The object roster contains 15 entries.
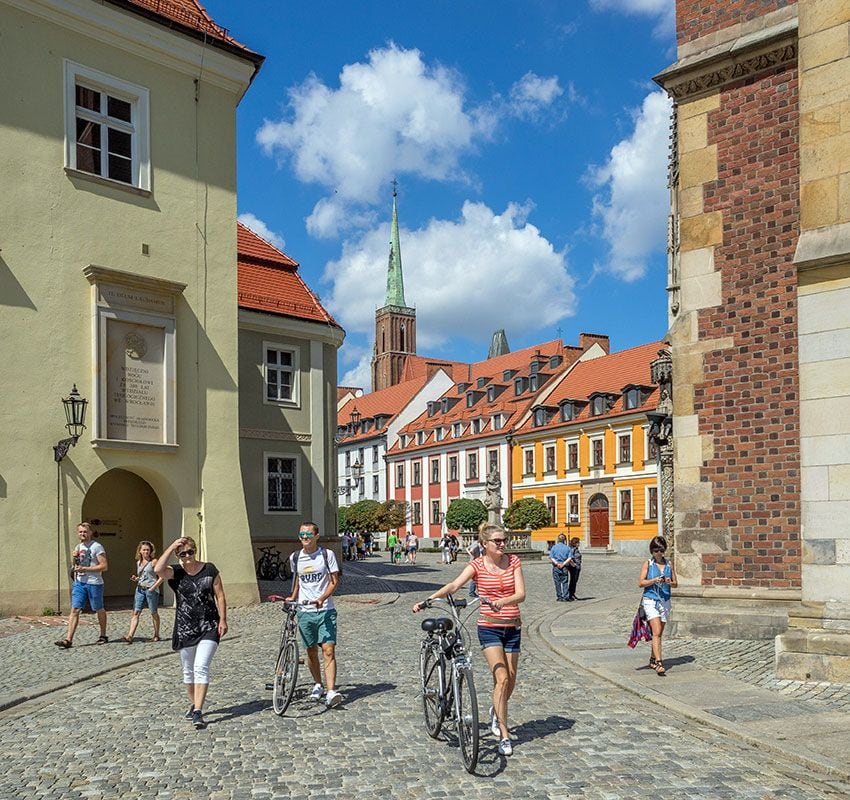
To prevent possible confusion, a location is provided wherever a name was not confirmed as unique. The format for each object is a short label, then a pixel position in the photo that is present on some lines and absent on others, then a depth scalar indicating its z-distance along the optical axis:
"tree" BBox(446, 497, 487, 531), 61.88
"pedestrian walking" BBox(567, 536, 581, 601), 23.14
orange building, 56.69
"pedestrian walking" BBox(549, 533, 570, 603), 23.00
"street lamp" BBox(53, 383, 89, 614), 17.44
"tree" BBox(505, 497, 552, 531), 59.50
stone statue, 49.67
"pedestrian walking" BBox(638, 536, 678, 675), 11.67
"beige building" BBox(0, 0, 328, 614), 17.52
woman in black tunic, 9.04
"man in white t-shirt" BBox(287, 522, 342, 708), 9.92
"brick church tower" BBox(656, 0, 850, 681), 14.08
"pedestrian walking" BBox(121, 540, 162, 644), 14.65
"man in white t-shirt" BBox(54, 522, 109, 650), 14.16
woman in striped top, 7.87
